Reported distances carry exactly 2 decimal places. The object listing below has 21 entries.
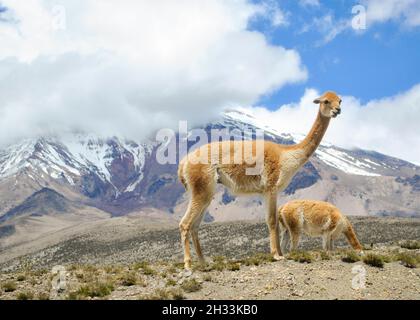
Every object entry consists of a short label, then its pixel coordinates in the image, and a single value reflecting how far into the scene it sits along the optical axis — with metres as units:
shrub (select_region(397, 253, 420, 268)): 13.79
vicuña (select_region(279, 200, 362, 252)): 20.50
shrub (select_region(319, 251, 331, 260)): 14.48
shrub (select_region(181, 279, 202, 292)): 11.99
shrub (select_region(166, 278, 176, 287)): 12.68
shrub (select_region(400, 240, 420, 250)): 19.88
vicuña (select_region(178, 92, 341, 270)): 14.45
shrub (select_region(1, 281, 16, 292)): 13.65
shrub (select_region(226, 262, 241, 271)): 13.77
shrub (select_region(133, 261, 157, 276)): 14.52
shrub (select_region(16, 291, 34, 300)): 12.34
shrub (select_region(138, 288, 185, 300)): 11.41
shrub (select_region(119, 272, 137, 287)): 13.20
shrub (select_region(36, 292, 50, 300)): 12.12
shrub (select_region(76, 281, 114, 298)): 12.18
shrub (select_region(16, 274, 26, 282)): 15.13
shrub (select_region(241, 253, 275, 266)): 14.10
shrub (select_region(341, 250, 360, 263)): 14.00
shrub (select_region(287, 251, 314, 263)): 14.06
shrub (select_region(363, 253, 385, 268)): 13.59
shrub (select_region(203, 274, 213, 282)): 12.68
